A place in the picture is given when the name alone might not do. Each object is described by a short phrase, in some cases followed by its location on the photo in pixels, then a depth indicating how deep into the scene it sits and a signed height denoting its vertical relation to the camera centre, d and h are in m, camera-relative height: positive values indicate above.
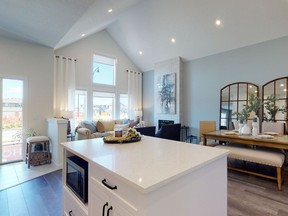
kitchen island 0.84 -0.44
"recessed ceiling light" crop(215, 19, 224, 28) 4.26 +2.20
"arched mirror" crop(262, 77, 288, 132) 3.92 +0.17
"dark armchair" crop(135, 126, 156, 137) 3.91 -0.56
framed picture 6.08 +0.54
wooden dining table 2.72 -0.58
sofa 4.76 -0.66
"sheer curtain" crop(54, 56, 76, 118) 5.13 +0.71
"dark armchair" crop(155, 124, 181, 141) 4.32 -0.67
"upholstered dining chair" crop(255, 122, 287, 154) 3.64 -0.44
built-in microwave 1.33 -0.61
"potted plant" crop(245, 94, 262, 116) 3.49 +0.11
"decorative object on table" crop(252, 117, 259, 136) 3.27 -0.39
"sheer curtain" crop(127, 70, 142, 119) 7.12 +0.65
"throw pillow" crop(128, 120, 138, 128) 6.15 -0.59
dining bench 2.61 -0.84
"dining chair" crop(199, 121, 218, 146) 4.29 -0.50
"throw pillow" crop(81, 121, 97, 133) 5.38 -0.60
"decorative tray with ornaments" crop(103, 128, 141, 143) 1.71 -0.33
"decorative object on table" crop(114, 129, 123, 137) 1.84 -0.28
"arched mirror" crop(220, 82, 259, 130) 4.50 +0.24
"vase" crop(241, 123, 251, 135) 3.40 -0.46
